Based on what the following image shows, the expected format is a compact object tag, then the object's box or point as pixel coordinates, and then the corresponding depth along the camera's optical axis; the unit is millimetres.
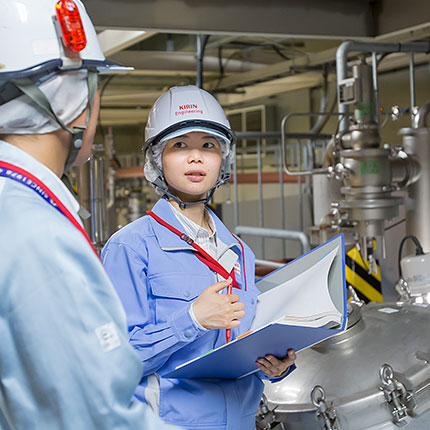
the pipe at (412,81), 2766
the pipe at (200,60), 3502
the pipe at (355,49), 2511
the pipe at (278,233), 2734
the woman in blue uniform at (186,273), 1125
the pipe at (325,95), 5320
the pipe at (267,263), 2736
